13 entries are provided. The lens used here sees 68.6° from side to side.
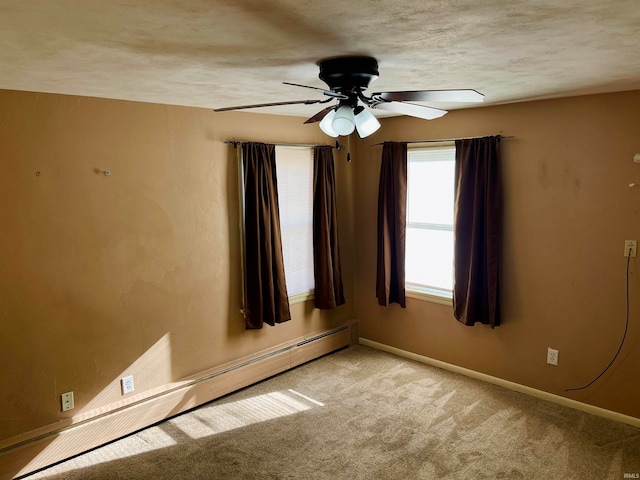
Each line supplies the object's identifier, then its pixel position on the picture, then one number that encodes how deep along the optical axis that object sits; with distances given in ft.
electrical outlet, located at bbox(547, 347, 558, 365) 11.97
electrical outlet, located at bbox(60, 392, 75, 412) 10.02
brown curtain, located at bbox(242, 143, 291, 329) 12.58
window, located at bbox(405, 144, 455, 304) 13.67
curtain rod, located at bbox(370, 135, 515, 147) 12.18
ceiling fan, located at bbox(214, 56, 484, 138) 6.68
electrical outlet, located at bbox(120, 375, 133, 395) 10.92
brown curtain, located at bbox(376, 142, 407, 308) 14.17
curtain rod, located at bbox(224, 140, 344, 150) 12.41
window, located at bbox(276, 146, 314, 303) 13.84
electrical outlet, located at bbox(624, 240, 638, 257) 10.48
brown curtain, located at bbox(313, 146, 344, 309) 14.34
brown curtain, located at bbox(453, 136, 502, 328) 12.22
